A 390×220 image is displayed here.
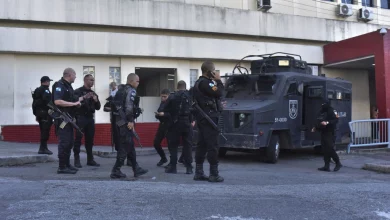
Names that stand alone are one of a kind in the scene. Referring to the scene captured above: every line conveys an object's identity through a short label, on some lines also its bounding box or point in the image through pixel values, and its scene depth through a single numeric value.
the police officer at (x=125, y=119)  6.70
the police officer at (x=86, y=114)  7.93
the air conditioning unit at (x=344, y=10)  19.91
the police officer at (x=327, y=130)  9.20
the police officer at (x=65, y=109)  7.10
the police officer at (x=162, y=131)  8.77
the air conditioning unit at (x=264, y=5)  17.58
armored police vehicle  9.45
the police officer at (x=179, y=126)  7.76
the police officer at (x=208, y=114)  6.58
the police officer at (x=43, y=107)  9.02
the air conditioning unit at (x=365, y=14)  20.36
